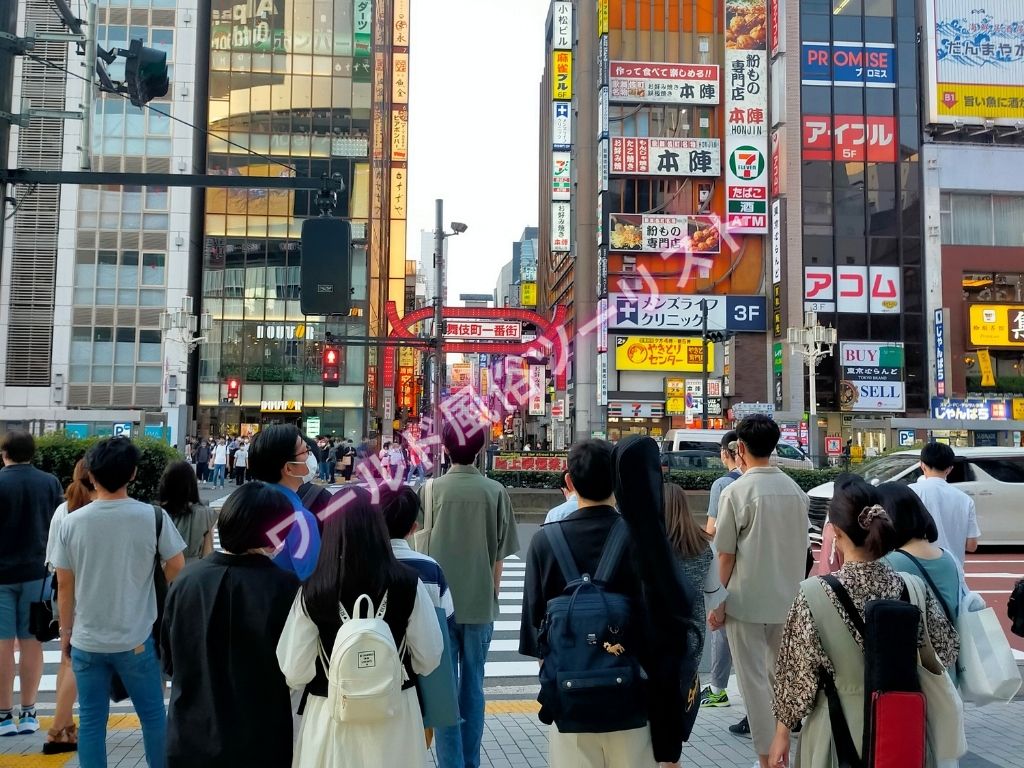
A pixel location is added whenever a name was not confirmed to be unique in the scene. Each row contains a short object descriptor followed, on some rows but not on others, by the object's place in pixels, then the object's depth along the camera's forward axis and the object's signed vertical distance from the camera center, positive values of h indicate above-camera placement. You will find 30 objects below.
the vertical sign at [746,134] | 41.12 +14.47
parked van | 24.11 -0.72
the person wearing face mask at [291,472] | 4.00 -0.29
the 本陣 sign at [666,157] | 40.81 +13.21
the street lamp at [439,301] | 22.61 +3.44
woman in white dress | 2.78 -0.73
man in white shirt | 5.55 -0.59
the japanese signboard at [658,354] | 41.09 +3.38
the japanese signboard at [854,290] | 41.12 +6.69
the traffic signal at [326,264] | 7.94 +1.54
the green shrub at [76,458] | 11.90 -0.62
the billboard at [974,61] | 41.25 +18.33
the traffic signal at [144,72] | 7.38 +3.17
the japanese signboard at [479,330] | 26.38 +2.98
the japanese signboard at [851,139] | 41.19 +14.37
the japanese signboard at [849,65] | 41.47 +18.20
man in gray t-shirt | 3.94 -0.88
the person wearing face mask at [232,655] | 2.96 -0.87
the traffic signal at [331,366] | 40.28 +2.65
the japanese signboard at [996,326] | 40.25 +4.77
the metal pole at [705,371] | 30.02 +1.88
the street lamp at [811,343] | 32.32 +3.38
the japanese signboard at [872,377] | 40.62 +2.24
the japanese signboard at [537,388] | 60.56 +2.41
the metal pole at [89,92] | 7.52 +3.14
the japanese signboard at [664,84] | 41.16 +17.06
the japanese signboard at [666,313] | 40.81 +5.44
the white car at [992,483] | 14.11 -1.05
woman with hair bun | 2.91 -0.78
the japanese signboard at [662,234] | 40.91 +9.40
